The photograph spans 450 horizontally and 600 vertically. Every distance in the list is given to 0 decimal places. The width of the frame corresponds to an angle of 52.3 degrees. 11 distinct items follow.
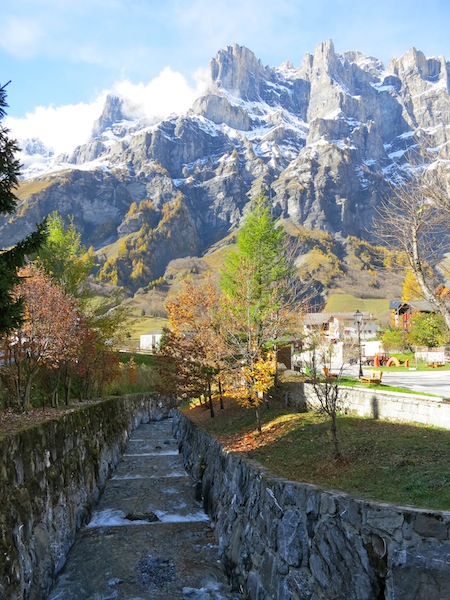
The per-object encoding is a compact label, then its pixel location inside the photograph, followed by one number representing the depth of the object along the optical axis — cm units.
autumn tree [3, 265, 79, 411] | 1792
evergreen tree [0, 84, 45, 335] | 1133
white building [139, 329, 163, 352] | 8902
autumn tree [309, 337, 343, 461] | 1204
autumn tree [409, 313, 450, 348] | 4559
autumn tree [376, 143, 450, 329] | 1289
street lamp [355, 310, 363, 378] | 3139
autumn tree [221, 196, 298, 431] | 1873
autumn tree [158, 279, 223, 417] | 2450
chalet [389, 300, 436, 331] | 7642
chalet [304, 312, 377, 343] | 8660
